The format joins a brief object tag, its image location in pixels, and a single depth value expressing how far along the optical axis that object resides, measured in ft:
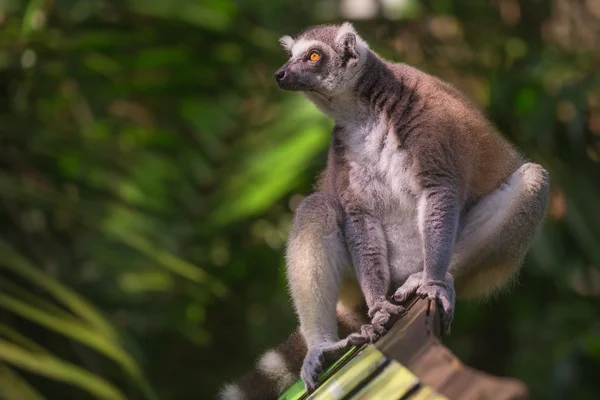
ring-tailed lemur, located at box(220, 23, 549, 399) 24.07
